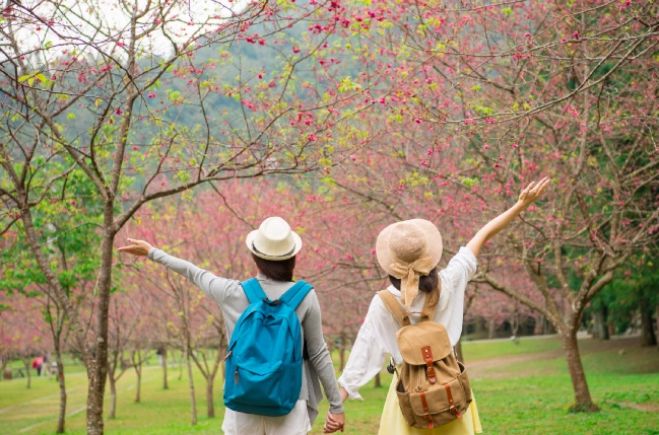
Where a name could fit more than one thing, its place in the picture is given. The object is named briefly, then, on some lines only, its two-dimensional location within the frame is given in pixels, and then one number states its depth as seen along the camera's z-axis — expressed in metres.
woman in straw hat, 3.80
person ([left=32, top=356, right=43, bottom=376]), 54.88
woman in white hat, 3.80
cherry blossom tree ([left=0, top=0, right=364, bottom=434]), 7.28
